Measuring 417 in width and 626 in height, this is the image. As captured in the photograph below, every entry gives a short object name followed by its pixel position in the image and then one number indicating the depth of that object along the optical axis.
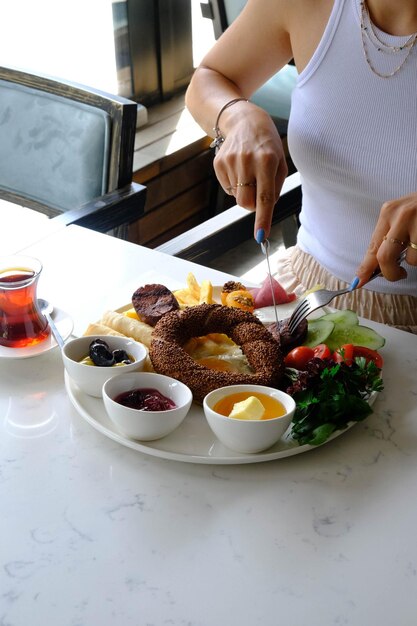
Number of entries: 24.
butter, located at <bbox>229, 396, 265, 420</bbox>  1.06
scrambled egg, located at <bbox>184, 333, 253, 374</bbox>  1.25
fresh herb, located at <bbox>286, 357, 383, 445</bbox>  1.09
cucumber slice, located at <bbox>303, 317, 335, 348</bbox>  1.30
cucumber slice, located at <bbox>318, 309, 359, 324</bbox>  1.33
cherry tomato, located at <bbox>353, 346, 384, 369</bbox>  1.27
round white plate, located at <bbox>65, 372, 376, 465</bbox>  1.05
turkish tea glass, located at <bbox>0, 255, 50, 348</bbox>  1.28
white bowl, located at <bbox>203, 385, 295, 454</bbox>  1.03
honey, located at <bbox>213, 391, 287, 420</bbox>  1.08
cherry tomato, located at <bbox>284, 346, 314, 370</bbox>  1.25
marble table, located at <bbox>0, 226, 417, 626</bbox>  0.86
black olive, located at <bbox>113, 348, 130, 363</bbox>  1.19
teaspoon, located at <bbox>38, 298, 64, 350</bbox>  1.29
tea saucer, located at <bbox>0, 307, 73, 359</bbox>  1.27
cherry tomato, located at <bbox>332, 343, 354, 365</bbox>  1.21
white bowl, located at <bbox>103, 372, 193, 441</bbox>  1.05
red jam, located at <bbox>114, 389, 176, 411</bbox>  1.09
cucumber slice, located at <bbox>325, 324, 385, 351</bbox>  1.30
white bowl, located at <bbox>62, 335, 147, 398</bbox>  1.14
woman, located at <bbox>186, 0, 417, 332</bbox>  1.44
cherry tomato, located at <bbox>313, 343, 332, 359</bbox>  1.23
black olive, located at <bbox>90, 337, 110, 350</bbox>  1.21
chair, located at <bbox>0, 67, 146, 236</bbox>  2.03
